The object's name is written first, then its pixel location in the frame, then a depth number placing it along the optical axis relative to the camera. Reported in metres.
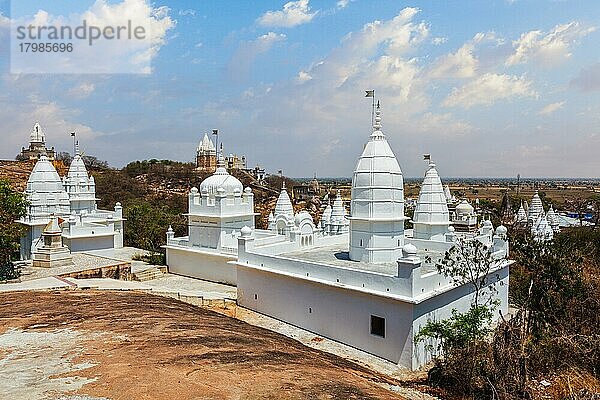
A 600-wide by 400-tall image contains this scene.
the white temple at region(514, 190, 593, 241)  34.23
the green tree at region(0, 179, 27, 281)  19.89
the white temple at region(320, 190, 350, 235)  26.63
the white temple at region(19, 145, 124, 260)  27.41
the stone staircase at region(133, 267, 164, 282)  23.69
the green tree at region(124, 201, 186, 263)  34.38
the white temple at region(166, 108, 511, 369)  14.29
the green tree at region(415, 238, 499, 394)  11.41
